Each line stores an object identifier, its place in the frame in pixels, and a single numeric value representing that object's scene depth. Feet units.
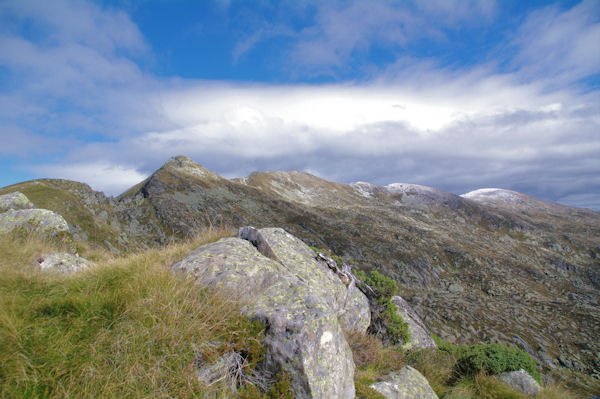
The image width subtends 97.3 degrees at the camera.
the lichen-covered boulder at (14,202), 47.43
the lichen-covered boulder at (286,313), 16.01
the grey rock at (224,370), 13.82
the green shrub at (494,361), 34.73
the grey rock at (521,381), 32.14
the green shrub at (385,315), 39.01
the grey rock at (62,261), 28.62
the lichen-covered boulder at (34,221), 38.49
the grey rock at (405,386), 23.45
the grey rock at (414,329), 46.50
